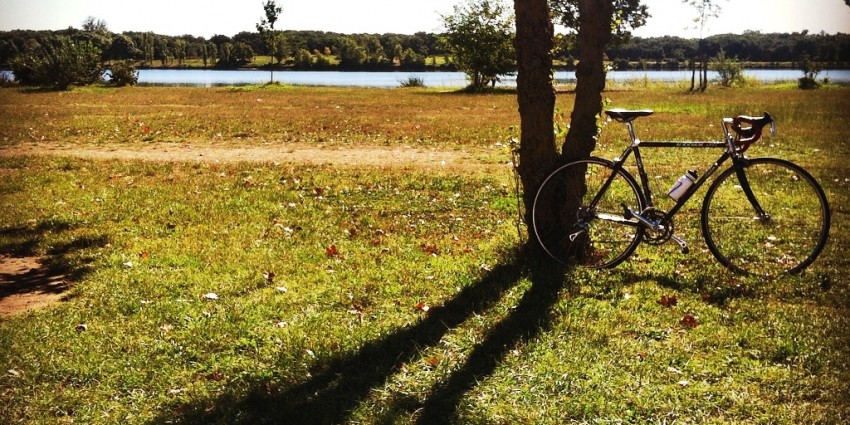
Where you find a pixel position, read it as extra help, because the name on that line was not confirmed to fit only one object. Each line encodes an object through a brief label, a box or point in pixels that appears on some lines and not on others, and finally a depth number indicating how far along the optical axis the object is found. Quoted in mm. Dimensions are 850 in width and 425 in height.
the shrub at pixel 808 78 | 37300
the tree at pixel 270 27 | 49556
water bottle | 5539
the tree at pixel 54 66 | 38406
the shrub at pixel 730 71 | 44906
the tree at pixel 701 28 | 39297
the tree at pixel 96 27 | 48141
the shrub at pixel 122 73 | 43594
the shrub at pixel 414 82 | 51459
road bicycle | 5543
